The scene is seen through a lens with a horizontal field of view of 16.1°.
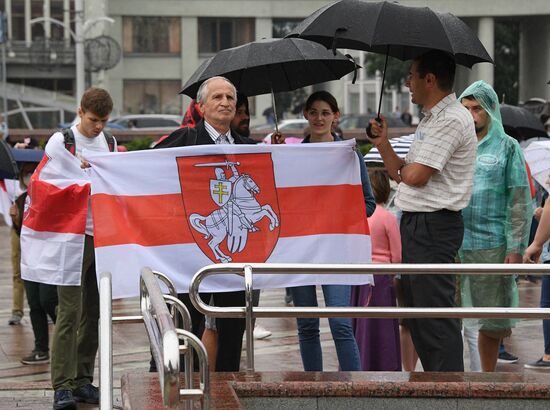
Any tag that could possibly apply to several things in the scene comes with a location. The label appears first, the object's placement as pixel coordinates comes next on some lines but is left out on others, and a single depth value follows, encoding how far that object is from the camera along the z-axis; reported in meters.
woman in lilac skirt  13.34
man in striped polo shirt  10.75
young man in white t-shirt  12.27
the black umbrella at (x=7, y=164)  16.27
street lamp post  61.30
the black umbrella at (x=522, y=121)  22.04
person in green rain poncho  12.58
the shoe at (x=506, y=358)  15.71
